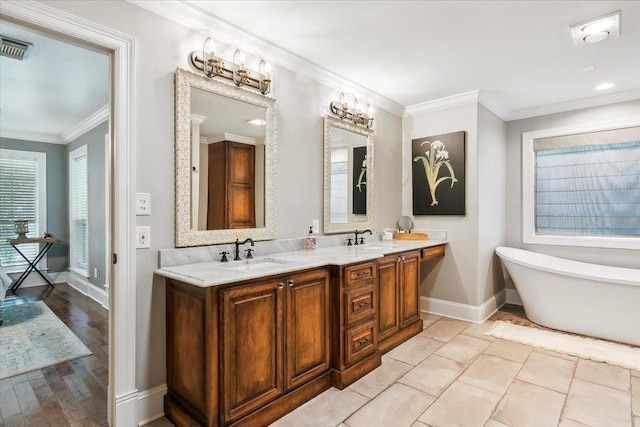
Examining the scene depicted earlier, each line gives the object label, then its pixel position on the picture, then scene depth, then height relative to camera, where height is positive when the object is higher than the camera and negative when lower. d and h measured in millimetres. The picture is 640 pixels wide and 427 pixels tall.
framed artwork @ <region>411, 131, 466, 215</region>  3863 +456
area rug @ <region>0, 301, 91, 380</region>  2766 -1221
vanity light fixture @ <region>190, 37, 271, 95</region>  2250 +1017
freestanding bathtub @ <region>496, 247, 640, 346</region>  3053 -836
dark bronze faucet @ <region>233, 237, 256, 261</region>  2426 -231
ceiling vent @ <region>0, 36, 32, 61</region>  2572 +1307
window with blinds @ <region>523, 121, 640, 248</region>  3828 +291
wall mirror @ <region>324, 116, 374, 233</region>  3266 +373
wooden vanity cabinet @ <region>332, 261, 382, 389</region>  2375 -811
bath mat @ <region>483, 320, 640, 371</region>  2820 -1221
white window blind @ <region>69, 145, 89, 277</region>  5388 +21
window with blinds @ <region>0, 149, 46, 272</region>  5523 +253
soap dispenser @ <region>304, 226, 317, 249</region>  2979 -259
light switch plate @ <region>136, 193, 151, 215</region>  1981 +57
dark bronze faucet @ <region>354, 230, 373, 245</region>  3538 -286
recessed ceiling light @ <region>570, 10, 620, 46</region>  2301 +1307
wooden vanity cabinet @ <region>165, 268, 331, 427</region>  1739 -784
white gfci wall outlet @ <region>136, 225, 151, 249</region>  1983 -138
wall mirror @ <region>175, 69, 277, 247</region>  2174 +364
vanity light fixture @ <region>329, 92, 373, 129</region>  3355 +1050
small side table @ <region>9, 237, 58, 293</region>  5218 -669
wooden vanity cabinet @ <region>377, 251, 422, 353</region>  2893 -795
